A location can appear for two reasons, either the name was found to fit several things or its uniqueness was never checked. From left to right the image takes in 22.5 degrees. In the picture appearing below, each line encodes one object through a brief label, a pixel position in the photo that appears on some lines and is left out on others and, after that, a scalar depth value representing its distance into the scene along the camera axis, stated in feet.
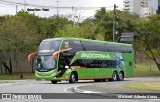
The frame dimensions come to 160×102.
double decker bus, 112.57
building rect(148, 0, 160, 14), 498.44
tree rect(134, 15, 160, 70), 207.10
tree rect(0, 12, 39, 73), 180.24
